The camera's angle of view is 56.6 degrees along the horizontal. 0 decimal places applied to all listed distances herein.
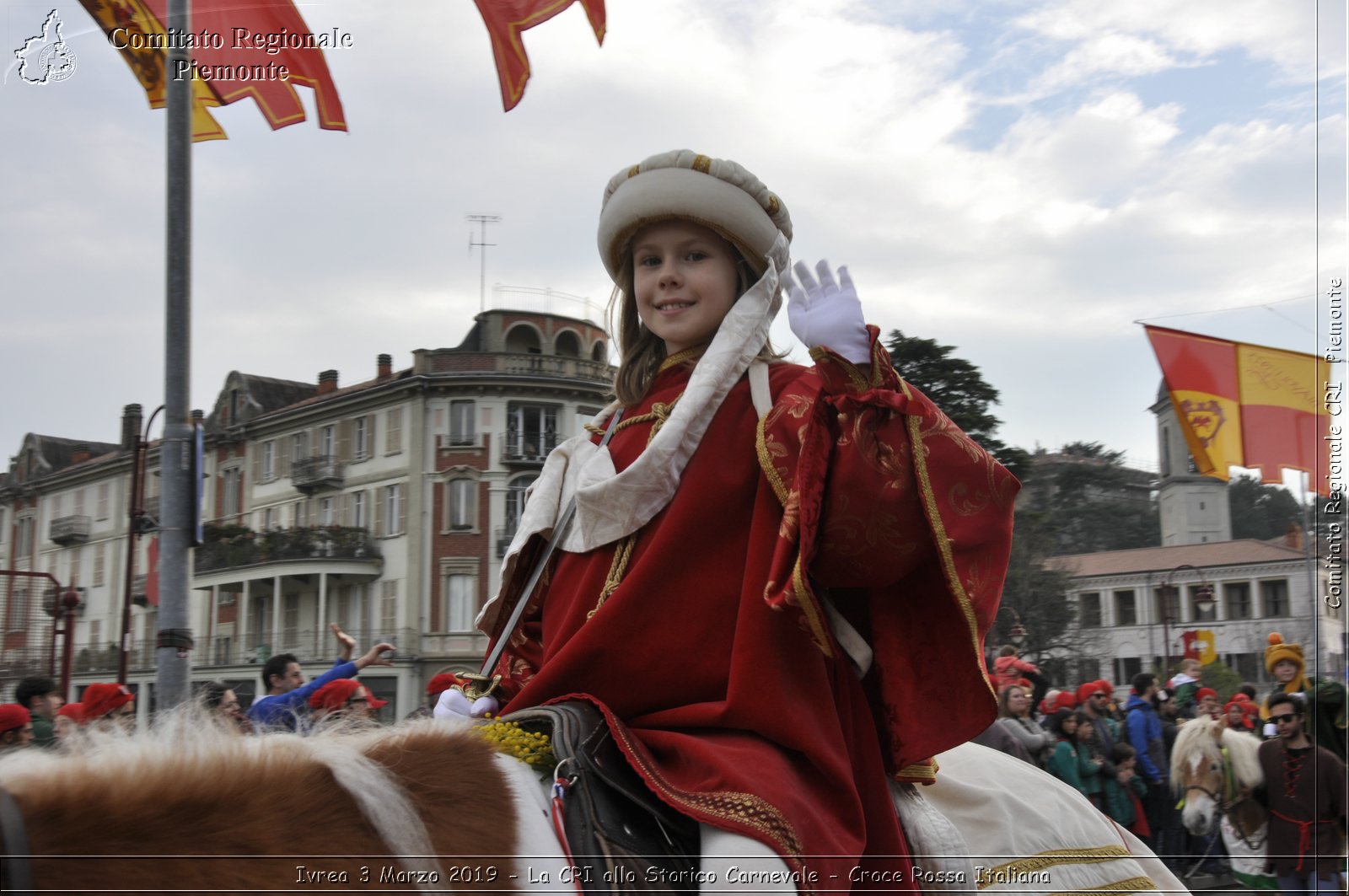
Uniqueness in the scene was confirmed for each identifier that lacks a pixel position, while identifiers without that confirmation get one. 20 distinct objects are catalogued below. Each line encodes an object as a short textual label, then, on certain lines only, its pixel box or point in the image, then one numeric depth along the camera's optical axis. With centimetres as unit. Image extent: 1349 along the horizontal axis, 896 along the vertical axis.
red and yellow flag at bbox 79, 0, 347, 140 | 619
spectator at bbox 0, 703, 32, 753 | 522
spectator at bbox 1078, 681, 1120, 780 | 1133
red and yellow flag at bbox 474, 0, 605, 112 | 585
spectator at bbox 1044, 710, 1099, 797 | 1070
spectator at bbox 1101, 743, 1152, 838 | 1100
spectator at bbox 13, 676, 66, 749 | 638
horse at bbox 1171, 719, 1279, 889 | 965
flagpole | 599
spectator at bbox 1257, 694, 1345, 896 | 852
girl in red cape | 266
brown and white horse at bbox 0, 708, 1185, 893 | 183
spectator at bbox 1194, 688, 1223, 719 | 1215
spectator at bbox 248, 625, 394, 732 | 602
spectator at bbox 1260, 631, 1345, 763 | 899
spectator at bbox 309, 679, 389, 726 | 600
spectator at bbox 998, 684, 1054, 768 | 980
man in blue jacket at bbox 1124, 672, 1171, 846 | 1210
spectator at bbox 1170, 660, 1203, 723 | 1440
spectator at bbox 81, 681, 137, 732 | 524
